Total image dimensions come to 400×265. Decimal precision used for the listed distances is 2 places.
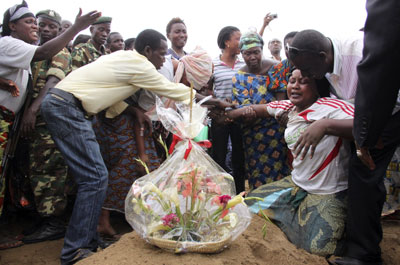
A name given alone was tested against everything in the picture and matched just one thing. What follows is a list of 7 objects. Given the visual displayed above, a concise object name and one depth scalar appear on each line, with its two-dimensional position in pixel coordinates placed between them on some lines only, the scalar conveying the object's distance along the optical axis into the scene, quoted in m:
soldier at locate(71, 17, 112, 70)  4.20
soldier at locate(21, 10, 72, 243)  3.62
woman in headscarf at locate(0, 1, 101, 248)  3.18
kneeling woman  2.80
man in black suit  1.81
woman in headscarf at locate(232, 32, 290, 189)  3.97
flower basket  2.41
